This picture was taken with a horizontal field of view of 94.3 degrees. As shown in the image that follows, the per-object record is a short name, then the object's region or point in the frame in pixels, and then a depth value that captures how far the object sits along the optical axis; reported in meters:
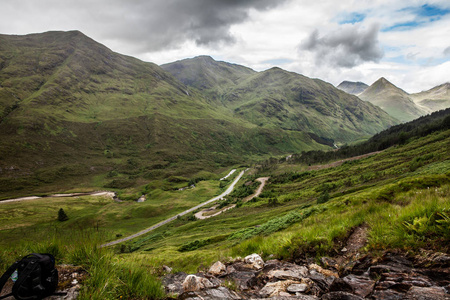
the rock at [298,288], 5.40
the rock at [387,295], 4.21
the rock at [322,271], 6.13
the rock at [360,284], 4.68
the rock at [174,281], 6.89
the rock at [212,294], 5.16
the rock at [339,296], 4.47
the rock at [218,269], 8.35
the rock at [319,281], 5.44
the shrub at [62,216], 103.82
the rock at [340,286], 4.97
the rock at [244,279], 6.63
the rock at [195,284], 6.21
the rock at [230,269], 8.18
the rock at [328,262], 6.59
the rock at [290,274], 6.30
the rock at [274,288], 5.57
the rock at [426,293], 3.85
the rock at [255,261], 8.03
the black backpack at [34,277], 3.77
